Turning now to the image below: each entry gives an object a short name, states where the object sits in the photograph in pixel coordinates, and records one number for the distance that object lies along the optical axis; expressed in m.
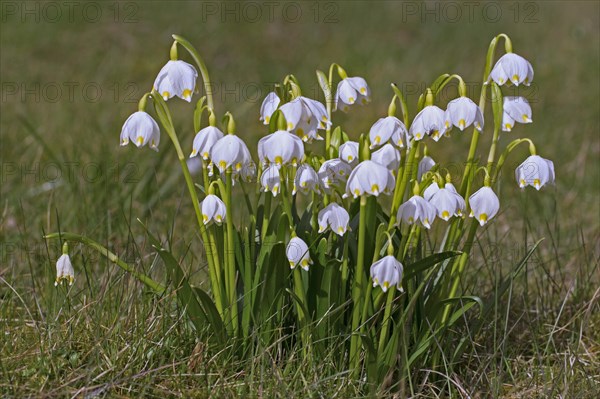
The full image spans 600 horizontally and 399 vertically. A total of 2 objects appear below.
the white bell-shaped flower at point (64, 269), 2.02
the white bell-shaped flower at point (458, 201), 1.98
